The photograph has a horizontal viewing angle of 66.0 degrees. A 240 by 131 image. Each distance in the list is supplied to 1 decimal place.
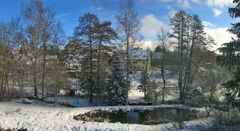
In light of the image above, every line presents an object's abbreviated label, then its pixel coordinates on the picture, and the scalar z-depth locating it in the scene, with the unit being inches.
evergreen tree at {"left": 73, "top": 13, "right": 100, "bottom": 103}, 774.6
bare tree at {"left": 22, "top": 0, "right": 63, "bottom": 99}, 717.9
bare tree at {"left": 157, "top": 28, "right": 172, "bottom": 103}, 910.0
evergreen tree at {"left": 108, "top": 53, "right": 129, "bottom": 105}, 740.2
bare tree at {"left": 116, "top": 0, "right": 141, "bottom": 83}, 713.7
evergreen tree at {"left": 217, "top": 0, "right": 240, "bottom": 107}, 352.4
